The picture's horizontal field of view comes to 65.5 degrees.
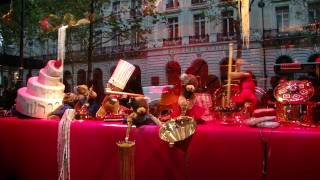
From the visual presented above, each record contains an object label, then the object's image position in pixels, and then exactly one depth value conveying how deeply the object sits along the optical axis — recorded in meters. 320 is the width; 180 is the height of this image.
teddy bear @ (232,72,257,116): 2.25
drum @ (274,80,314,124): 1.93
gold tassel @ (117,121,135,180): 1.71
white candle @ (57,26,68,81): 4.02
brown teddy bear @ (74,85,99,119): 2.75
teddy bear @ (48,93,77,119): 2.57
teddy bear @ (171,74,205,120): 2.10
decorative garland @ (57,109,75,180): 2.22
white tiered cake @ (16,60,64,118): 2.69
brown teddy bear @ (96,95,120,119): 2.69
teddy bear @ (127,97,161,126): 1.96
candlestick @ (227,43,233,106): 2.34
